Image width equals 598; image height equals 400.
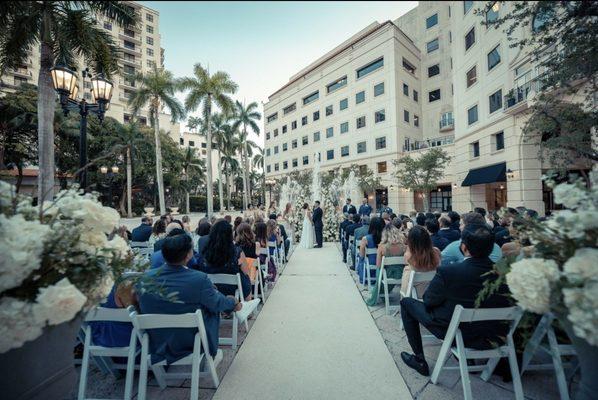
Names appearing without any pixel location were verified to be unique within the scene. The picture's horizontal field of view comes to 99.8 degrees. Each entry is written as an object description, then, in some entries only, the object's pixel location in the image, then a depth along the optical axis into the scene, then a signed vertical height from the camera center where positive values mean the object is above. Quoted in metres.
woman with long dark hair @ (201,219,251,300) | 3.60 -0.70
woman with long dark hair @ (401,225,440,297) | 3.53 -0.76
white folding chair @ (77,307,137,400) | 2.23 -1.33
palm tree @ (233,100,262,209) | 35.88 +12.22
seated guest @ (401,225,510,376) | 2.37 -0.92
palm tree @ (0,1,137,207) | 7.02 +5.24
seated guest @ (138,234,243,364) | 2.33 -0.88
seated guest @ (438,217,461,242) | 4.97 -0.68
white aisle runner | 2.57 -1.91
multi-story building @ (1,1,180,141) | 39.00 +29.09
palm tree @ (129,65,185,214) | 19.81 +8.90
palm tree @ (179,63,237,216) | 20.41 +9.49
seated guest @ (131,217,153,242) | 6.68 -0.70
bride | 10.26 -1.22
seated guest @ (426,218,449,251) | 4.72 -0.70
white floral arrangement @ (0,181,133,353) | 1.10 -0.26
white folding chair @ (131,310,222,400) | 2.12 -1.22
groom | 9.92 -0.77
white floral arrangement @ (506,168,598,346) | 1.17 -0.36
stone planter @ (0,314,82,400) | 1.23 -0.82
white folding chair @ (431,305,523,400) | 2.18 -1.35
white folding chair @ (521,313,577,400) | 1.47 -0.99
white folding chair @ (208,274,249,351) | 3.33 -1.07
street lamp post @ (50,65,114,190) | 5.22 +2.56
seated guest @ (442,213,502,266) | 3.63 -0.83
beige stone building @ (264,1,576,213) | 13.55 +8.87
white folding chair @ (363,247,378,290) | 5.11 -1.25
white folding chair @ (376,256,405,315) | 4.17 -1.10
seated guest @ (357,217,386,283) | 5.26 -0.80
